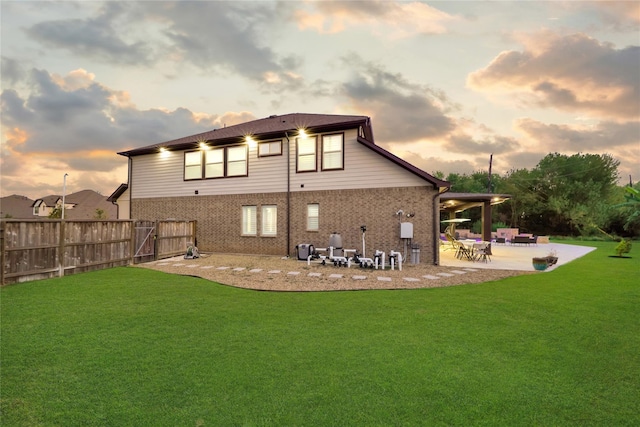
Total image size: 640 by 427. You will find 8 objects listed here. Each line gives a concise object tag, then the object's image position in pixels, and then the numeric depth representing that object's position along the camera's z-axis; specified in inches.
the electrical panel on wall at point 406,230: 506.3
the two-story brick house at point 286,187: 528.7
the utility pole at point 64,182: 1601.1
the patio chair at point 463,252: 583.5
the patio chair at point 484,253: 557.6
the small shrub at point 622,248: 647.8
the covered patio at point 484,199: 686.5
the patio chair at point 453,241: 651.2
